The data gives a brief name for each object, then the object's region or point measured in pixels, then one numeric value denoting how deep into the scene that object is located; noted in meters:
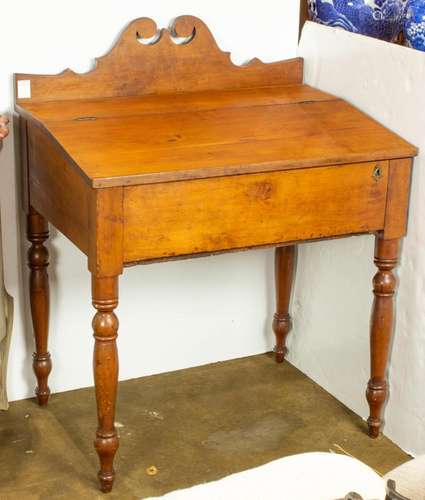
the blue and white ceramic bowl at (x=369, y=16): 2.84
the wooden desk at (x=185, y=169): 2.34
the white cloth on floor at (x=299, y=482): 1.46
